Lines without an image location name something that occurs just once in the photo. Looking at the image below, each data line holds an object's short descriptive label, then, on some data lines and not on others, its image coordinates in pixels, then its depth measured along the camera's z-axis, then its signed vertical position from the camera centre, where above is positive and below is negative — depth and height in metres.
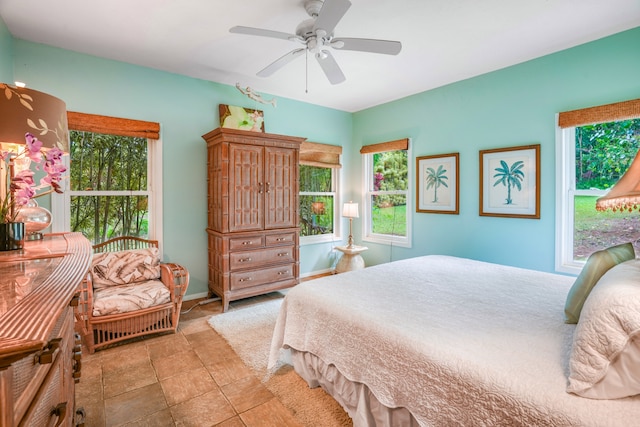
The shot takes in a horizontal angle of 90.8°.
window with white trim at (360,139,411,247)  4.53 +0.27
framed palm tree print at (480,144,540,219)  3.22 +0.31
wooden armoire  3.46 -0.02
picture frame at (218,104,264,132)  3.91 +1.19
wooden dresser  0.52 -0.20
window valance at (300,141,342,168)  4.68 +0.87
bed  1.09 -0.61
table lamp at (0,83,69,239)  1.15 +0.36
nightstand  4.62 -0.73
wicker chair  2.54 -0.86
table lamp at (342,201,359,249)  4.70 -0.01
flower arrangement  1.27 +0.13
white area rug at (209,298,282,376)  2.51 -1.13
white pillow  1.00 -0.46
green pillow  1.50 -0.31
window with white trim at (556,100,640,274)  2.78 +0.32
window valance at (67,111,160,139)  3.04 +0.87
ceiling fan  2.00 +1.20
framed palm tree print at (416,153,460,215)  3.90 +0.35
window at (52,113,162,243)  3.20 +0.32
